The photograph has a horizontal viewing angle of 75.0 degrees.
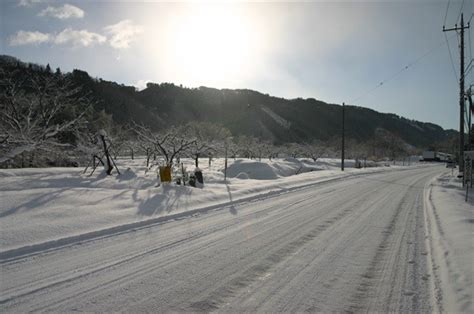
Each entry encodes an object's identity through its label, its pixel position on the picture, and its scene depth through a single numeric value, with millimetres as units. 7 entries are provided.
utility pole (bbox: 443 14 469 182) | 20264
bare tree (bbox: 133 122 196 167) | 20422
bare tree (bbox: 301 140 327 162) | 74638
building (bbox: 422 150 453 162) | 111000
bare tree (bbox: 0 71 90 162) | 13141
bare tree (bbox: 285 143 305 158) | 78938
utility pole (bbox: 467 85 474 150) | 21328
